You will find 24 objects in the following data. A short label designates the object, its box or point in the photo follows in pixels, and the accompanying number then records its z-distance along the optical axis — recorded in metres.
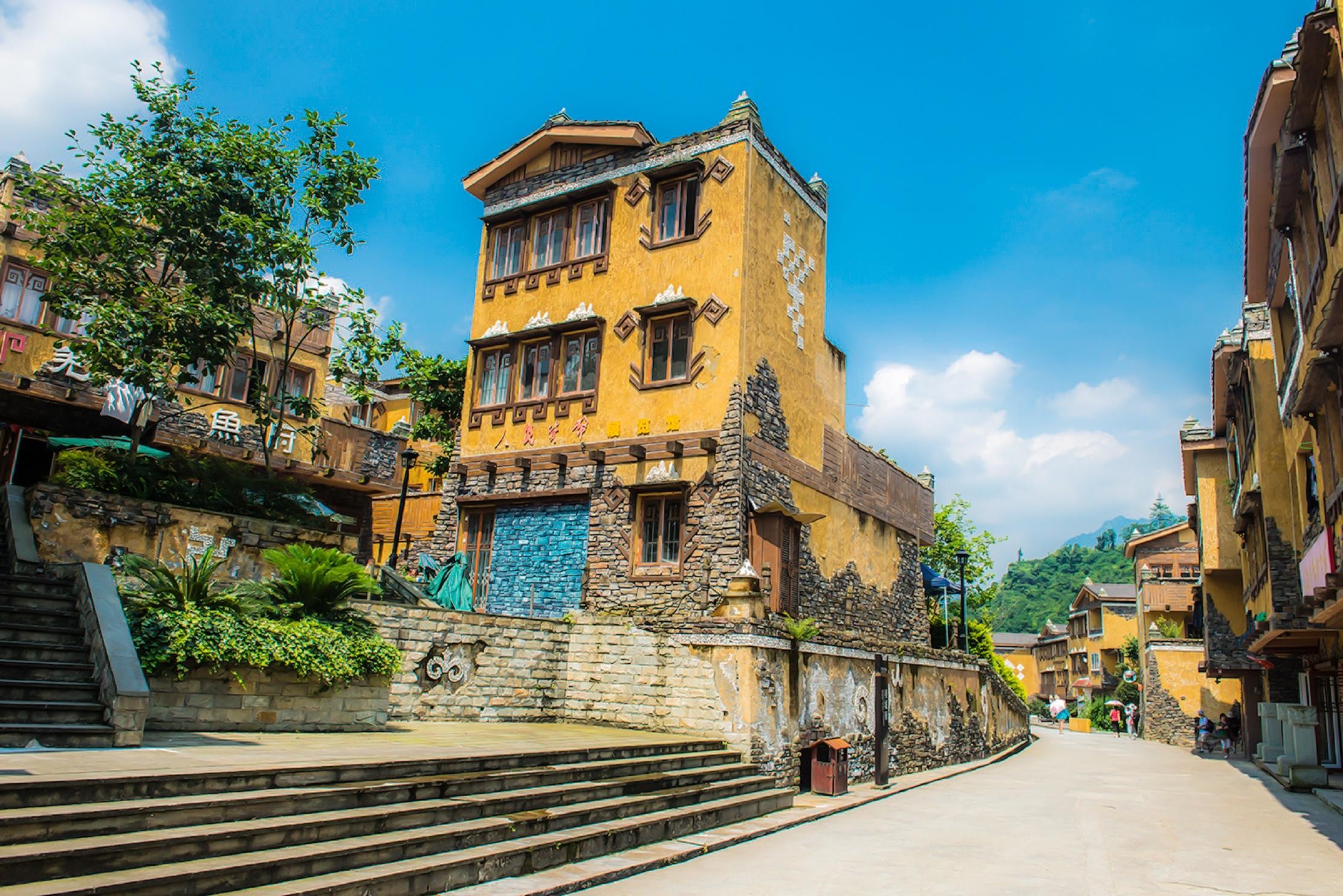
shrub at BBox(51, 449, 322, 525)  13.01
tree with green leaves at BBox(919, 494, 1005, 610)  37.28
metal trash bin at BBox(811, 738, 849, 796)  14.52
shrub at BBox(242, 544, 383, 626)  11.05
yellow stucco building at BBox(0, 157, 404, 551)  18.23
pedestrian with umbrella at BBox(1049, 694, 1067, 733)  47.41
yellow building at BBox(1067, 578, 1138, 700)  57.44
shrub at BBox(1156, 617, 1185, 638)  41.12
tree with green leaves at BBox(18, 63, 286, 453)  14.18
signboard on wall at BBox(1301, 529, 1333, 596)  12.56
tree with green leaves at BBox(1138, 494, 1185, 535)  124.25
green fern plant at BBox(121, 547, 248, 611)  9.77
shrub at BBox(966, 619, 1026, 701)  31.62
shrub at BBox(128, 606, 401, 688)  9.31
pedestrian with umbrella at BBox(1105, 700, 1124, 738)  45.47
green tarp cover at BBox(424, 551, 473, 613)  15.30
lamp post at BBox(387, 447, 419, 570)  18.75
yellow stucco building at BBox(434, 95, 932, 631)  17.31
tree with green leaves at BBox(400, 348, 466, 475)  22.28
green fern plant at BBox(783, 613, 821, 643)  14.66
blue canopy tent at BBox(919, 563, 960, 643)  28.16
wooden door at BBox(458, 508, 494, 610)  19.17
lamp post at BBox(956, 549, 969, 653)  23.30
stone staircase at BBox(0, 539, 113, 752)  7.91
